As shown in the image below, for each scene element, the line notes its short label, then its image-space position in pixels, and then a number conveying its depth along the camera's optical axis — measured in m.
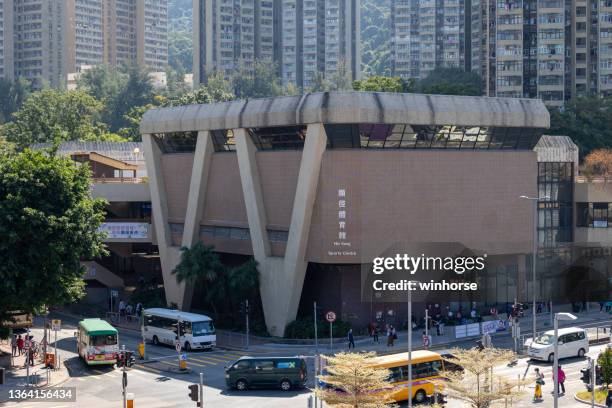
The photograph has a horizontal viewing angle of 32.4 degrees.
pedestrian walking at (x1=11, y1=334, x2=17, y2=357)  66.56
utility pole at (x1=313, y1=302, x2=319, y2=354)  66.75
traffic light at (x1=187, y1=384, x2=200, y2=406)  41.74
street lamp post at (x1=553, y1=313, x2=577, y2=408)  39.83
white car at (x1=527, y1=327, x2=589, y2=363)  60.84
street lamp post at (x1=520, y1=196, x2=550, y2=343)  65.35
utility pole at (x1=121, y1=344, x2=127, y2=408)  45.66
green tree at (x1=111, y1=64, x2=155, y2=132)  195.50
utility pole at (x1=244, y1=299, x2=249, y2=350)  70.56
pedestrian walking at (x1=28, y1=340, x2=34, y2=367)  61.41
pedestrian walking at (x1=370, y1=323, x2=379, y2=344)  69.38
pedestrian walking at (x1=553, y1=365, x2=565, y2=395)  53.03
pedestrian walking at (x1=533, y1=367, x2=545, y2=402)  51.91
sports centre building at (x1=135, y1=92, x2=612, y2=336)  70.00
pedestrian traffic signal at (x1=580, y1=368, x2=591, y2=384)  48.84
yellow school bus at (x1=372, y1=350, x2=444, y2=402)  51.25
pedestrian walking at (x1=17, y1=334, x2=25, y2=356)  66.62
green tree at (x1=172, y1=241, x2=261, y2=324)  74.06
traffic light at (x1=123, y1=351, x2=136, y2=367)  59.64
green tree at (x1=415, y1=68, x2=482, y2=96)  166.50
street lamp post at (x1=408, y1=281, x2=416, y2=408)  45.37
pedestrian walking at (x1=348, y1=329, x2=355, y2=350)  67.62
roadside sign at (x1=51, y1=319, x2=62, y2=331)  61.12
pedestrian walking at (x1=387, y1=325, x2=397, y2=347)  67.44
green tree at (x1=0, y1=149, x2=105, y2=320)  59.34
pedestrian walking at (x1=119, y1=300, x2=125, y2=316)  84.28
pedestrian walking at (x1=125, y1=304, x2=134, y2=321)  83.19
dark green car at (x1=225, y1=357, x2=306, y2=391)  55.62
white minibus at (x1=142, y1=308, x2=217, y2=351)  68.75
